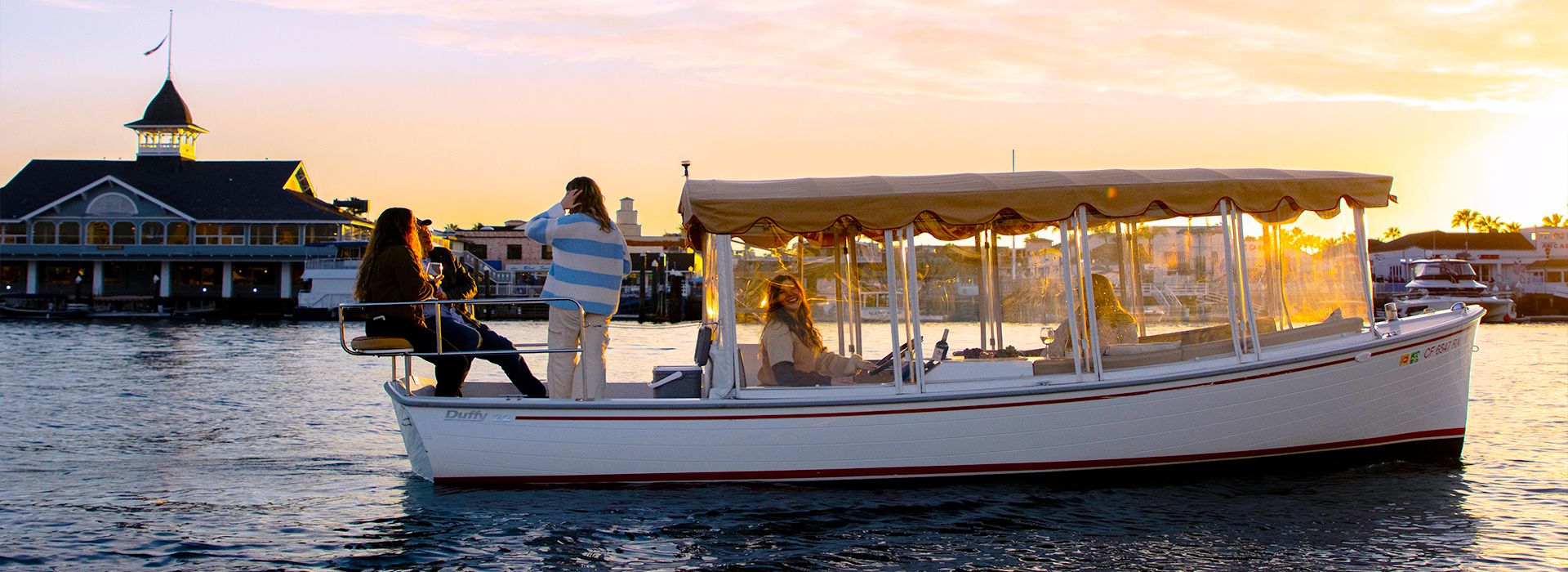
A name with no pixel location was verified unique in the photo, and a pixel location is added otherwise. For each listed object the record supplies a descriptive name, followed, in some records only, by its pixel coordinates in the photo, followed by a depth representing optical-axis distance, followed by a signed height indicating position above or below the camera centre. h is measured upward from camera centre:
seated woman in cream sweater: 8.29 -0.02
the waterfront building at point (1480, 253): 72.06 +4.54
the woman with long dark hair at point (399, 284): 8.12 +0.52
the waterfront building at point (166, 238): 60.81 +6.74
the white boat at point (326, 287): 56.72 +3.61
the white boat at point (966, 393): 7.96 -0.36
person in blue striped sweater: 7.89 +0.52
